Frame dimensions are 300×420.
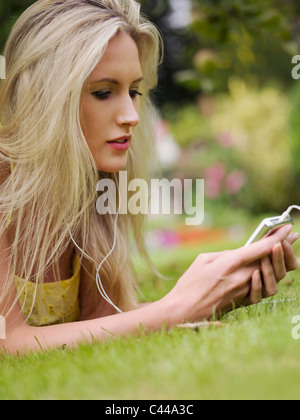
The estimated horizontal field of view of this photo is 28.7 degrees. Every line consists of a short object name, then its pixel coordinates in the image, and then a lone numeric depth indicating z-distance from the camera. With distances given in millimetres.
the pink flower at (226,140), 10749
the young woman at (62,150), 1921
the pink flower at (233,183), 10164
